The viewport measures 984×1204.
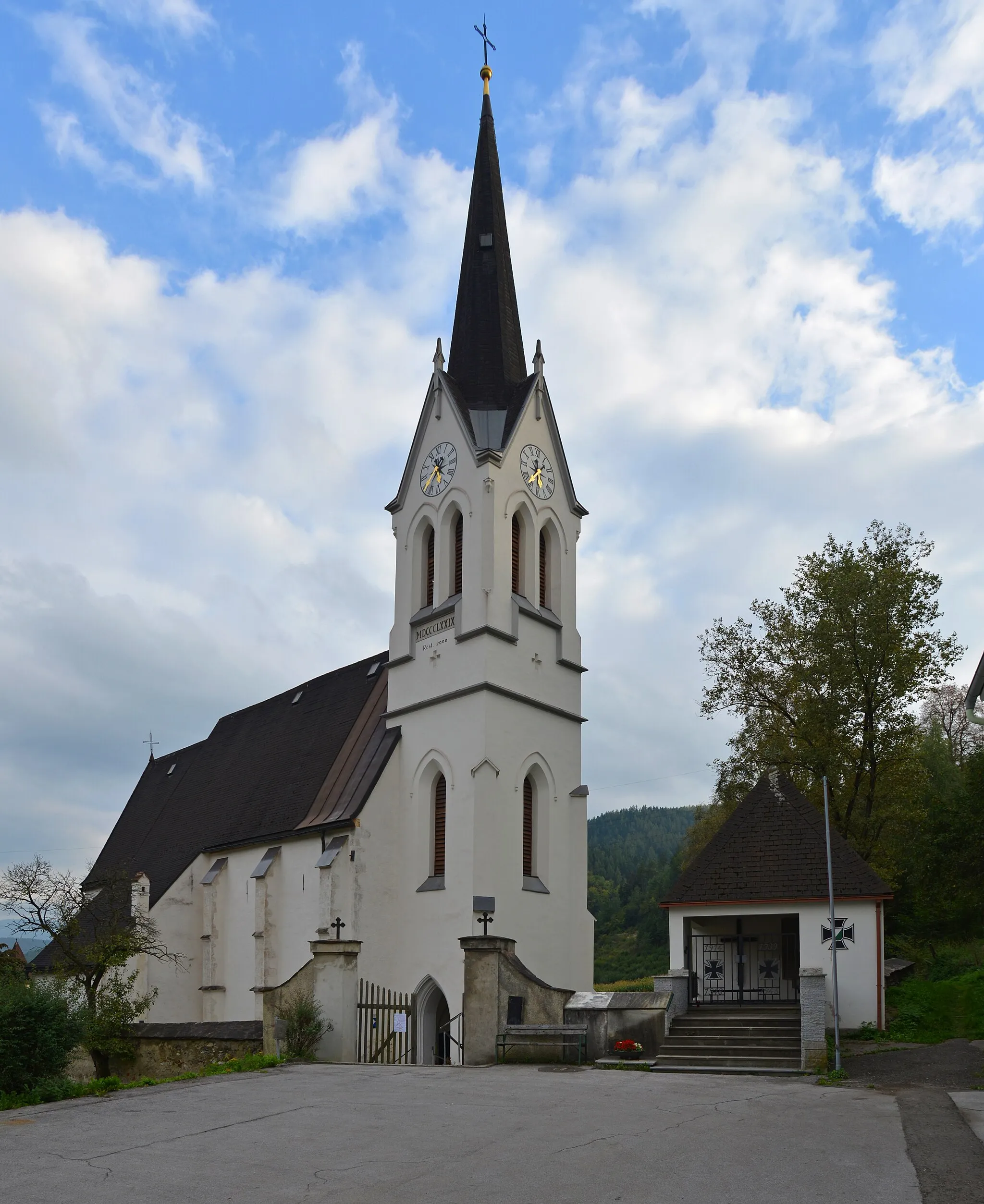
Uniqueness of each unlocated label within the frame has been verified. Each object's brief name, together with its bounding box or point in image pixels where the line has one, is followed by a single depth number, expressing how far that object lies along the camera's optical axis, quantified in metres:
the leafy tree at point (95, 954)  24.47
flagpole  15.98
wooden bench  17.16
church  26.59
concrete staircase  16.89
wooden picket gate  20.00
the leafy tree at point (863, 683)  32.59
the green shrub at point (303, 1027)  19.02
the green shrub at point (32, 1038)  15.27
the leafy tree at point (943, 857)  28.34
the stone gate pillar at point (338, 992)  19.31
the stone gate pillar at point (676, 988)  19.36
